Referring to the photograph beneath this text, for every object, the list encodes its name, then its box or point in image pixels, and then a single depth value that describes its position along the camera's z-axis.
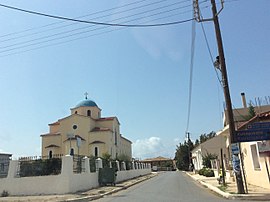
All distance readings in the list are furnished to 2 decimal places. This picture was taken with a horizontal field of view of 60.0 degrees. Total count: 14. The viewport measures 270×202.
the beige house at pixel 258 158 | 11.87
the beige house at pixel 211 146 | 43.76
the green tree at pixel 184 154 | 65.58
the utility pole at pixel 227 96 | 11.31
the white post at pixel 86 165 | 17.38
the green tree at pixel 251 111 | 22.42
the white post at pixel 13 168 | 15.65
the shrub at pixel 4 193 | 15.12
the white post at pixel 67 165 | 14.85
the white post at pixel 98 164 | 19.83
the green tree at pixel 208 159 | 35.50
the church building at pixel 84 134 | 45.11
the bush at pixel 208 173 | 26.68
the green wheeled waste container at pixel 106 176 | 19.52
